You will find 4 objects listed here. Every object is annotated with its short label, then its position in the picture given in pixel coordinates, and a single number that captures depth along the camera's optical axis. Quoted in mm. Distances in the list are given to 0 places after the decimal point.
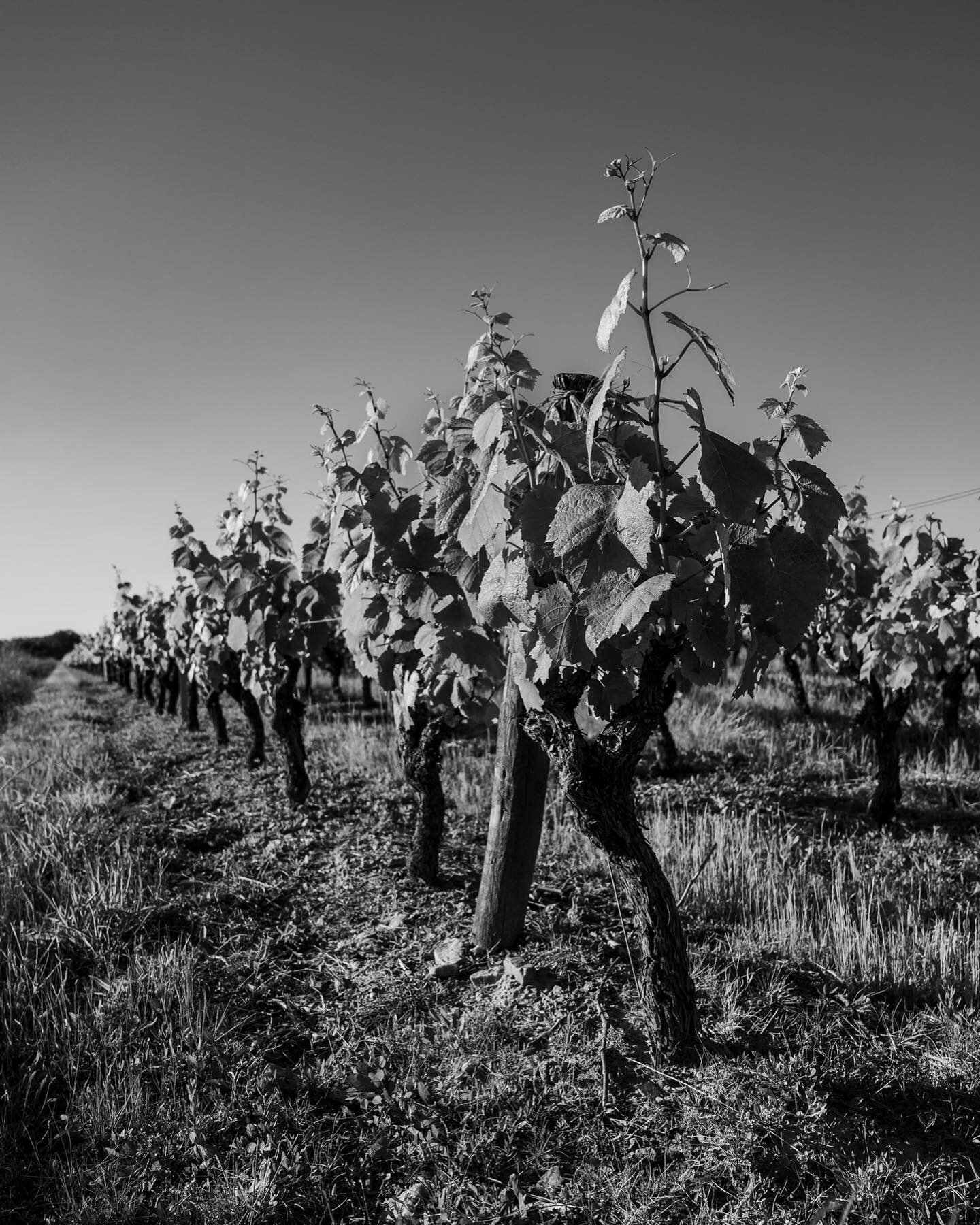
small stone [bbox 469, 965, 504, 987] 3299
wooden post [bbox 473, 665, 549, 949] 3533
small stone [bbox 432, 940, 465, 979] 3391
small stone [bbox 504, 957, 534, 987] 3219
